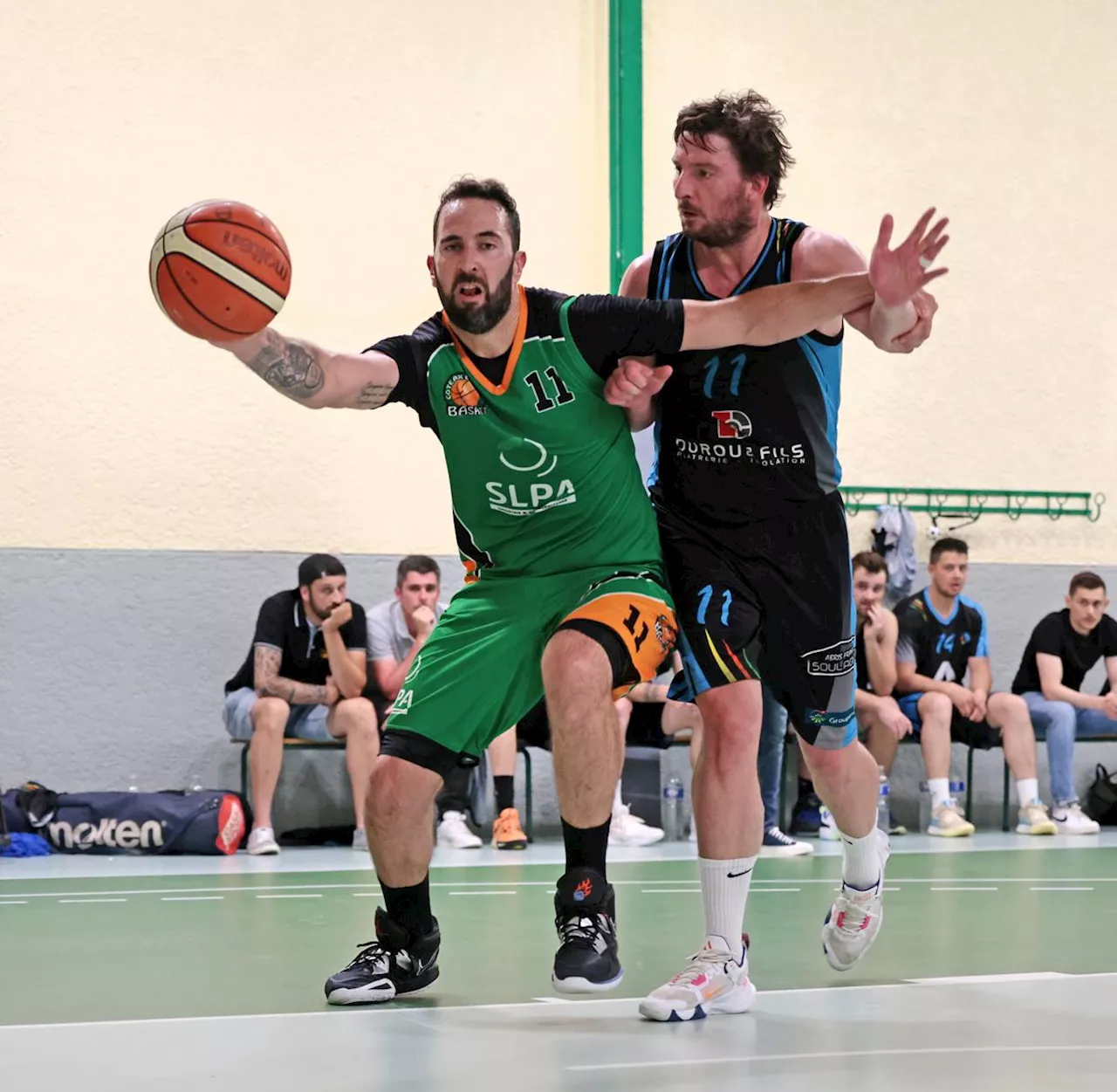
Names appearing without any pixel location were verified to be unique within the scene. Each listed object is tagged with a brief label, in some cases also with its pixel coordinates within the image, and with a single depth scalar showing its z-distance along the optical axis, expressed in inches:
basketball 148.5
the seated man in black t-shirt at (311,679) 351.9
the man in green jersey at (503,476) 159.0
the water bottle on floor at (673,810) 370.0
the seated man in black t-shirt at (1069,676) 396.5
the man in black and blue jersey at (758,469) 168.7
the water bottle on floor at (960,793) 406.6
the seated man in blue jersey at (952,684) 389.7
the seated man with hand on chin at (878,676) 379.6
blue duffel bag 332.8
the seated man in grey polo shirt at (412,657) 352.5
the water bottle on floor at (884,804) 362.9
